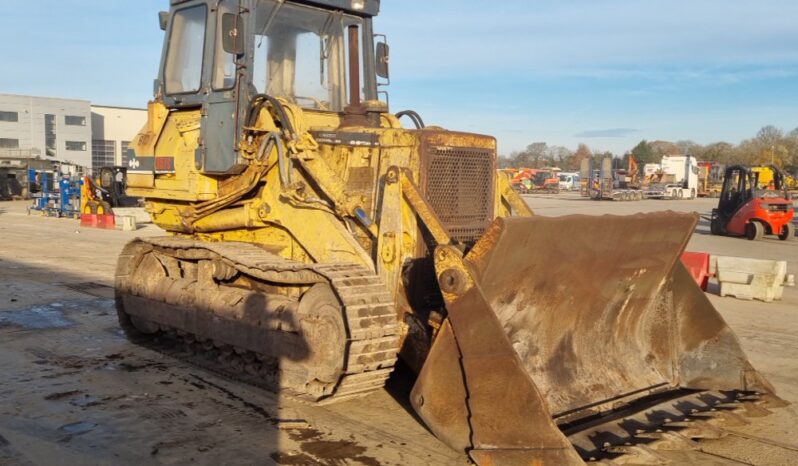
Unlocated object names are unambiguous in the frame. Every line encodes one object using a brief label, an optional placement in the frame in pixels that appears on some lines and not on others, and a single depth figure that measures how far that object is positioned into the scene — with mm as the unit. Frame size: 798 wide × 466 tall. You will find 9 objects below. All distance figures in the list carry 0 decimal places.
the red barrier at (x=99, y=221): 24750
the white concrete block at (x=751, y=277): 12156
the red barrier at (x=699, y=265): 12352
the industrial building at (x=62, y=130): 66625
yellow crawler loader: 5066
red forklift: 23438
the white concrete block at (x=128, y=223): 23750
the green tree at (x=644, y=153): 84688
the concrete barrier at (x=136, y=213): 26781
